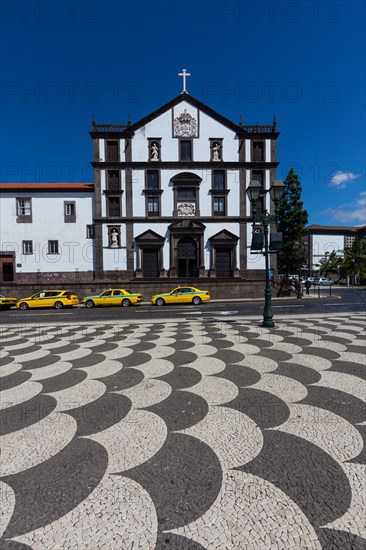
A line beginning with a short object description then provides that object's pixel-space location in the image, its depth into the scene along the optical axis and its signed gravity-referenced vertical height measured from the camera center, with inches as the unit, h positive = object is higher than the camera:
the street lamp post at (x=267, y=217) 321.1 +73.6
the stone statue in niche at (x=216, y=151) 1088.2 +524.2
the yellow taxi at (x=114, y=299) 703.1 -81.9
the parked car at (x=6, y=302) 706.2 -86.9
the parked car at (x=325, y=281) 1907.0 -101.5
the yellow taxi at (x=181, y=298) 707.4 -80.8
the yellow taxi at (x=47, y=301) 682.8 -81.8
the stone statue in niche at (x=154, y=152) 1072.8 +517.5
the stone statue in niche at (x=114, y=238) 1061.8 +141.4
